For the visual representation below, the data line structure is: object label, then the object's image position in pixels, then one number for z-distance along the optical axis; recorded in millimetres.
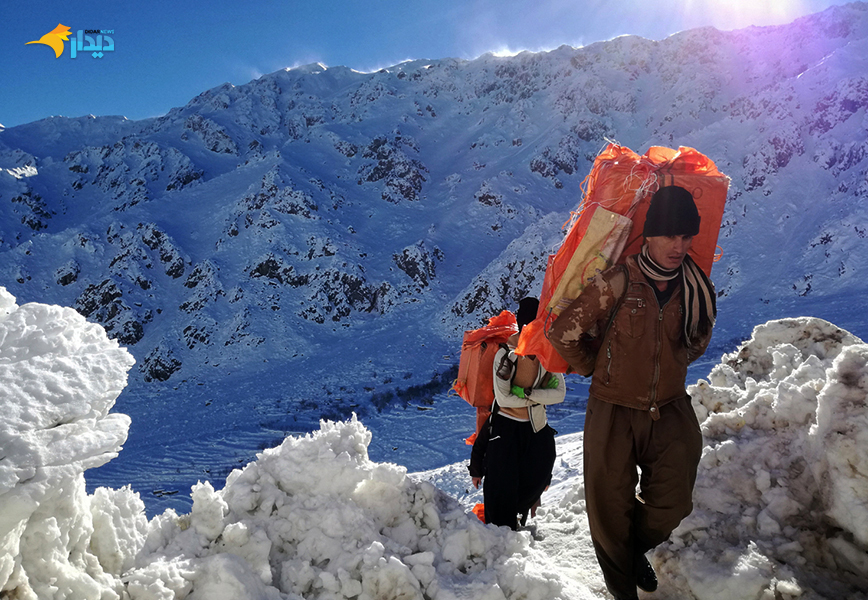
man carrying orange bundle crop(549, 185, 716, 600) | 2166
